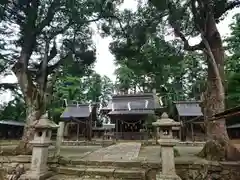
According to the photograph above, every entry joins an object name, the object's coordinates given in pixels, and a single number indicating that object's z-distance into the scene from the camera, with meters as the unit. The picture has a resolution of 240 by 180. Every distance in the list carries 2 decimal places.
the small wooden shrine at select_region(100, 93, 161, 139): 19.20
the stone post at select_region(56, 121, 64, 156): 7.29
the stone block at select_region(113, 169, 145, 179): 5.67
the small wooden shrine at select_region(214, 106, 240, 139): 17.50
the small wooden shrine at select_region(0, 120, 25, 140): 22.52
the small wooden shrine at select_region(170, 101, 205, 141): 18.47
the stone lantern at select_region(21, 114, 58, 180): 5.63
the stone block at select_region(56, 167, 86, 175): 6.08
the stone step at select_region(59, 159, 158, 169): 6.12
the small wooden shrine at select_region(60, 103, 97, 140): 21.24
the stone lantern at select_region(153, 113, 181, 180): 5.21
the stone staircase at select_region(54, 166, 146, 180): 5.71
